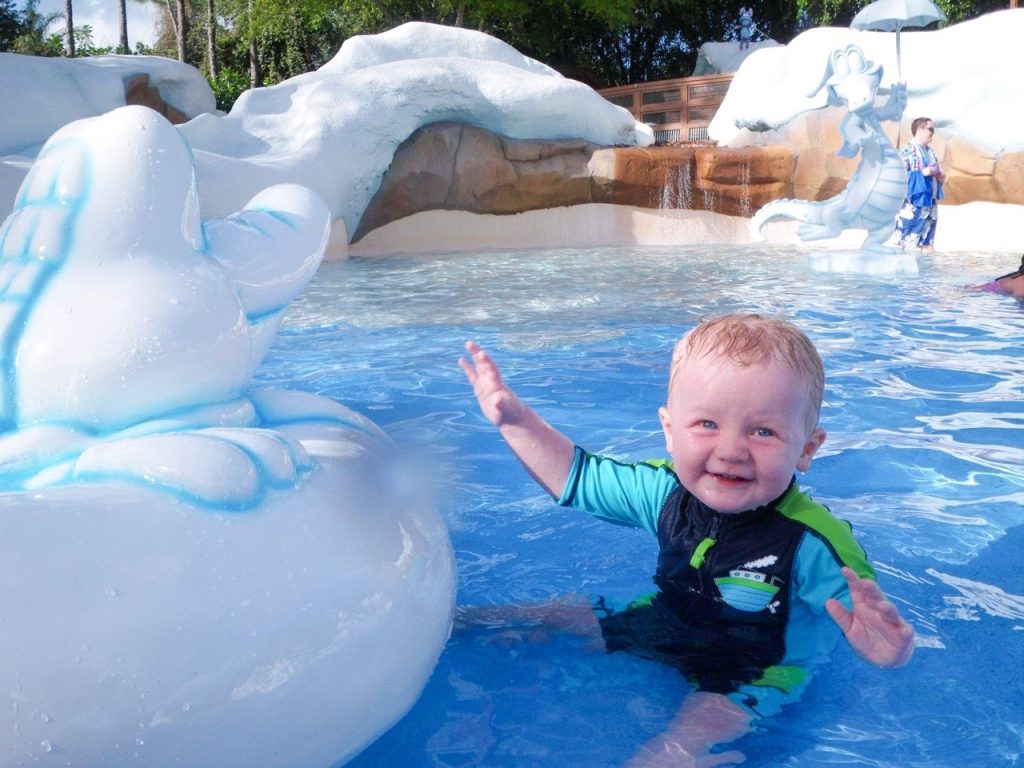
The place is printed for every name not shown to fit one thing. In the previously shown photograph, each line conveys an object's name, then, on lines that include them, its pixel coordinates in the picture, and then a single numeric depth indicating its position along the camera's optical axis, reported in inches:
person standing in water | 383.6
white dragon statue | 339.6
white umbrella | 430.0
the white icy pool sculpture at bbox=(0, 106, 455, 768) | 46.8
